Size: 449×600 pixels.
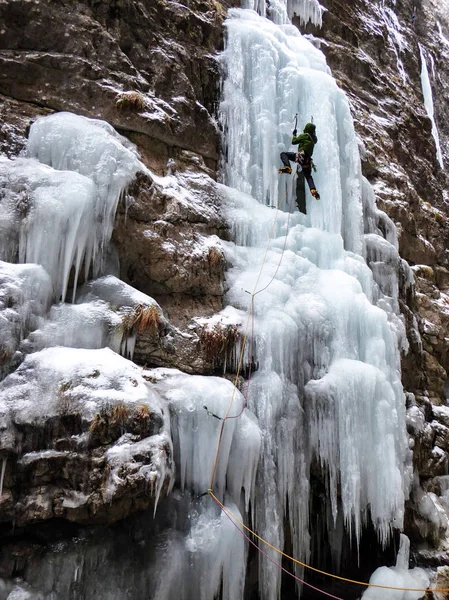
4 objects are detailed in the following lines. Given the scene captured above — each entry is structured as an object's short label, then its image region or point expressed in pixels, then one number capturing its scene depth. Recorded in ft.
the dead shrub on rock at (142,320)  14.53
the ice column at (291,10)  30.64
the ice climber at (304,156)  22.13
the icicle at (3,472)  10.78
